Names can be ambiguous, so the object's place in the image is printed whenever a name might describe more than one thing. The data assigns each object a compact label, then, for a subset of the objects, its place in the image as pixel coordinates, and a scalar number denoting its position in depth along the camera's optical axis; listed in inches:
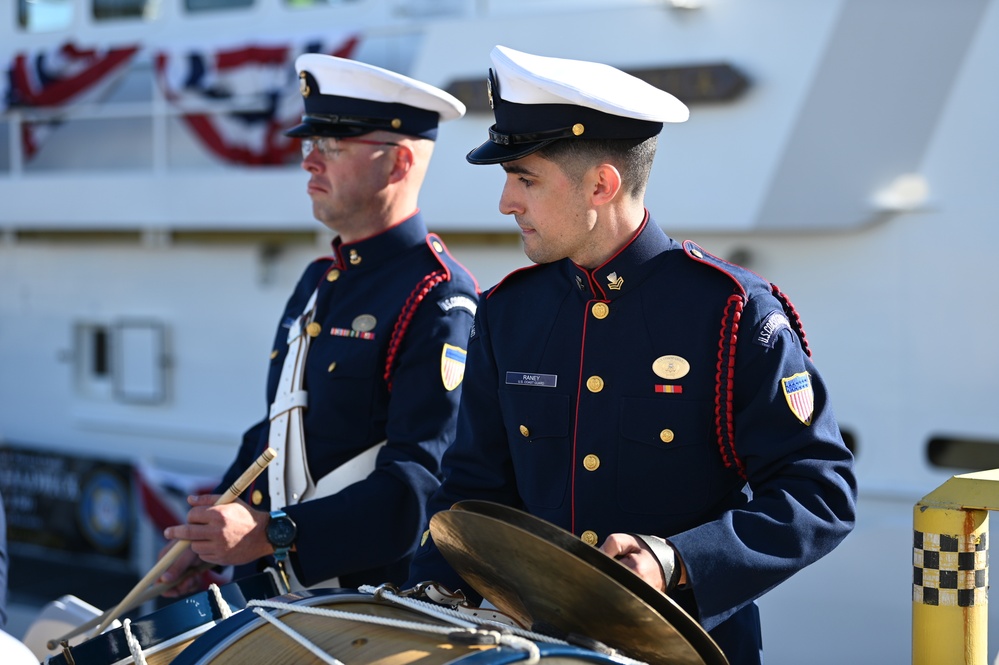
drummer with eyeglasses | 247.4
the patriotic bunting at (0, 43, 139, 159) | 556.8
